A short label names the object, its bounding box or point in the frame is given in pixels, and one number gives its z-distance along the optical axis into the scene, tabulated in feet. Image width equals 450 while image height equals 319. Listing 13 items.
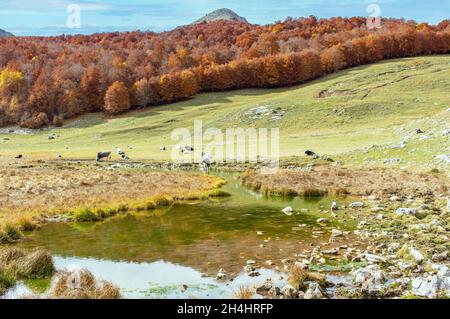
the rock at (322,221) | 74.70
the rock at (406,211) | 72.38
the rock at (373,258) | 51.54
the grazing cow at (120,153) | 210.88
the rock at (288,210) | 84.91
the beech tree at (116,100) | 371.76
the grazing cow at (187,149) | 214.01
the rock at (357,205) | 86.48
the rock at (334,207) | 85.30
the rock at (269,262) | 52.90
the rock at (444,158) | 116.88
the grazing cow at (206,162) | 151.35
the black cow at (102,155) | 203.62
